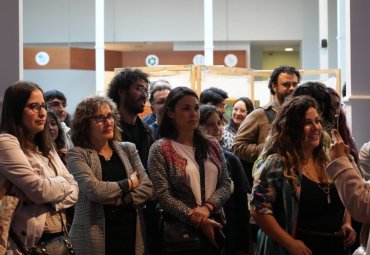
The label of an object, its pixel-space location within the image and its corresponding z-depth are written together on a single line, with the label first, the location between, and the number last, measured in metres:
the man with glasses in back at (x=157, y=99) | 4.74
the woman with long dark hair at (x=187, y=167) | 3.57
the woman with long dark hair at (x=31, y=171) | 3.02
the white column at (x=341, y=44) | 10.38
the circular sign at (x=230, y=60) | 15.16
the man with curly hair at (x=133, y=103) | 4.20
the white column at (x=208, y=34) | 12.88
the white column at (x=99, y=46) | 12.87
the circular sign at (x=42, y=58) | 14.52
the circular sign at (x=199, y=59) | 15.03
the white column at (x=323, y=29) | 13.96
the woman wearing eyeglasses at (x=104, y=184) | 3.46
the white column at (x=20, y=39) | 4.50
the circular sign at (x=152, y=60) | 14.86
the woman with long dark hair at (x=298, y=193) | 2.99
